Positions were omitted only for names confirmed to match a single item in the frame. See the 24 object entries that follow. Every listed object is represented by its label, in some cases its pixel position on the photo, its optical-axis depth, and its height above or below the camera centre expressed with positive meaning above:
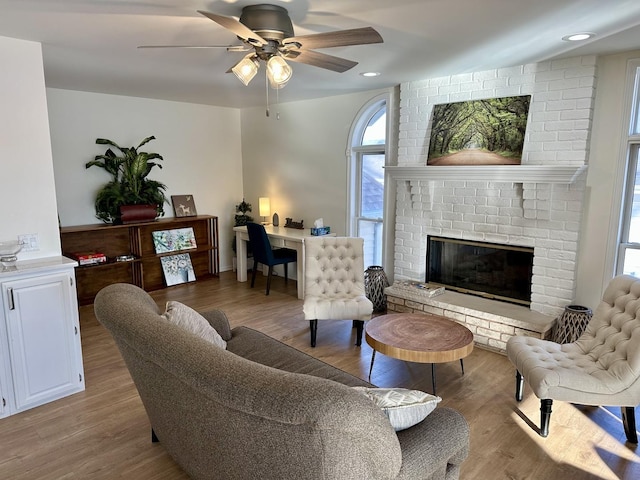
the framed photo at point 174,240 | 5.49 -0.80
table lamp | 6.05 -0.37
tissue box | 5.18 -0.62
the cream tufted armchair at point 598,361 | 2.32 -1.09
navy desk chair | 5.12 -0.90
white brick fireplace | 3.39 +0.04
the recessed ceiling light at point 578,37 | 2.69 +0.96
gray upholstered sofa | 1.09 -0.72
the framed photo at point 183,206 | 5.88 -0.36
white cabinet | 2.65 -1.04
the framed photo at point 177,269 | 5.61 -1.21
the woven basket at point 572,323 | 3.27 -1.11
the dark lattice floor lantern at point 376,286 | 4.55 -1.14
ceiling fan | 2.09 +0.74
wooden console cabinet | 4.90 -0.87
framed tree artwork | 3.68 +0.48
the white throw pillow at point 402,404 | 1.45 -0.79
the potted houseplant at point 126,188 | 5.11 -0.09
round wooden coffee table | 2.64 -1.06
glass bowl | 2.70 -0.47
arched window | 4.89 +0.05
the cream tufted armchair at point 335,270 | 3.88 -0.85
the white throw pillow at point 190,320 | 2.17 -0.75
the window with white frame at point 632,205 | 3.22 -0.17
